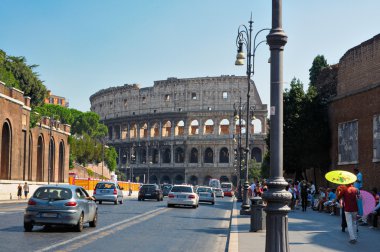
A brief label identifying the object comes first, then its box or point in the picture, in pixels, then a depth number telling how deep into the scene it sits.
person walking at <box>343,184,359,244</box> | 15.75
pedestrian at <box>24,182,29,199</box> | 53.59
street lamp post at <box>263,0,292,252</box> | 8.32
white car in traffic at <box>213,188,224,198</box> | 80.44
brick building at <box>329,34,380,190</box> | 36.56
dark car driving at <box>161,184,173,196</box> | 69.81
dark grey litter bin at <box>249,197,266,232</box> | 18.39
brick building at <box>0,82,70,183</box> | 54.19
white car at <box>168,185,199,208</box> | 37.94
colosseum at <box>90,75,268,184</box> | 118.62
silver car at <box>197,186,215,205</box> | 47.69
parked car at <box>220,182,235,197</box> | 88.44
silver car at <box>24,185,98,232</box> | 17.09
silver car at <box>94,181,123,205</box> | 41.26
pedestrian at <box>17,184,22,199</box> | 51.81
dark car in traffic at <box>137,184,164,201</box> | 51.03
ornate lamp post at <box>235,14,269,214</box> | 28.02
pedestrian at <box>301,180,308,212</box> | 33.97
